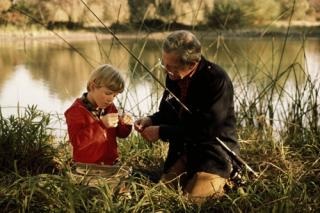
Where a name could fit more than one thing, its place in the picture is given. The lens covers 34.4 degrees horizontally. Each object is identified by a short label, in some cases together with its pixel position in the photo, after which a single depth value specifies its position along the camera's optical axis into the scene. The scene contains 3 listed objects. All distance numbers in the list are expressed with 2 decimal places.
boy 2.16
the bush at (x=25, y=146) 2.47
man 2.12
